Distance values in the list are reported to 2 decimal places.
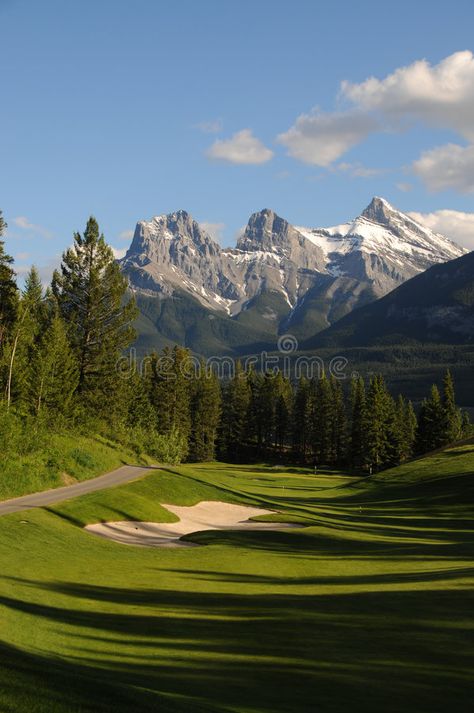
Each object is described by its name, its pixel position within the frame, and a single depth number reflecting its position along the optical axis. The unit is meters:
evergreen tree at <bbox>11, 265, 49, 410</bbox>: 49.84
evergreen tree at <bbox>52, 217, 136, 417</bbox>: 57.81
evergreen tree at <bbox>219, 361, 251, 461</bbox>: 129.38
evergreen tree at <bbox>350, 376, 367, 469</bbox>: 105.38
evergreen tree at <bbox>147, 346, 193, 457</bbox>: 102.25
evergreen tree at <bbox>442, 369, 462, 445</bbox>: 103.75
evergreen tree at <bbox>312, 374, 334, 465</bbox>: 124.19
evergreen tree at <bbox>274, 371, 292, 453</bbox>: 133.50
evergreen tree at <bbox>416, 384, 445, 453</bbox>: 104.56
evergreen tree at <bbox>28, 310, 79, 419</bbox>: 48.69
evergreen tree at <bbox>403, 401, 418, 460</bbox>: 114.41
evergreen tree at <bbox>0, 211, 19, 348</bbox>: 50.59
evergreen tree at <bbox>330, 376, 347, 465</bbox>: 124.81
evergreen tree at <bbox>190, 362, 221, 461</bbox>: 117.44
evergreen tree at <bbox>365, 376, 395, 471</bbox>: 103.25
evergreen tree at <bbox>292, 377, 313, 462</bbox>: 127.25
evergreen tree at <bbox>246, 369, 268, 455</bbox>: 131.75
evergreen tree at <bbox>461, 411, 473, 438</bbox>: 128.07
